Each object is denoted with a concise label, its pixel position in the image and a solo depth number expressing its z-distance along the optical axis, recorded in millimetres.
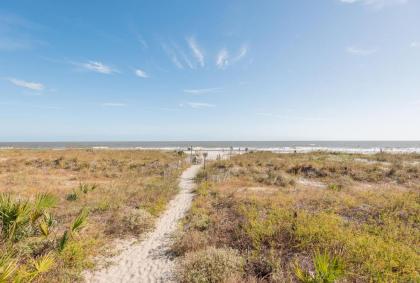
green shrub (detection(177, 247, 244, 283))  5594
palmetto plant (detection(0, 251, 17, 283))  3494
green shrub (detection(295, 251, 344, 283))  4156
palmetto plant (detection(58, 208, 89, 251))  6602
